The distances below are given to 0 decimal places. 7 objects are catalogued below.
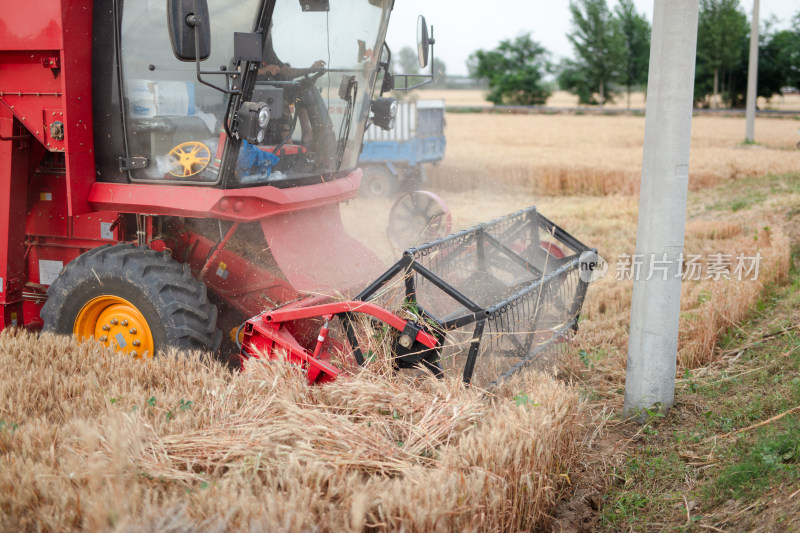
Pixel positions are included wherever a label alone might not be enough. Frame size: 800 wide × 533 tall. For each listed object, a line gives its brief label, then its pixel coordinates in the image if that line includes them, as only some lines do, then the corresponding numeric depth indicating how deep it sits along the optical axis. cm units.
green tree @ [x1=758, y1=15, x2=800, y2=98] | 3773
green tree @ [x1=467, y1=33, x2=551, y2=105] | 4538
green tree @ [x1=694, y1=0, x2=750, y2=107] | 3919
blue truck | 1388
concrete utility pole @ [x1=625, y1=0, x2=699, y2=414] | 338
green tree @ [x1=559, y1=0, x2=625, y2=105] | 4378
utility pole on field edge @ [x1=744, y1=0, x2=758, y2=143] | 1928
